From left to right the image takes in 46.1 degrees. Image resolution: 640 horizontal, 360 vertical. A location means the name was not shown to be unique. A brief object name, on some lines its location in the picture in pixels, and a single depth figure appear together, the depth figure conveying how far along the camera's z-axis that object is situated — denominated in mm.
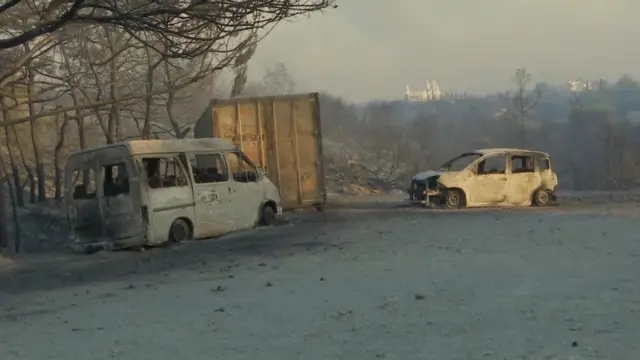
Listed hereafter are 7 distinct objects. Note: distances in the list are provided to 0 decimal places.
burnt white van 13625
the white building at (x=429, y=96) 158375
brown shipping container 19359
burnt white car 19359
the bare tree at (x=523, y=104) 82312
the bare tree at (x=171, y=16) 10625
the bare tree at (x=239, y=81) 33625
